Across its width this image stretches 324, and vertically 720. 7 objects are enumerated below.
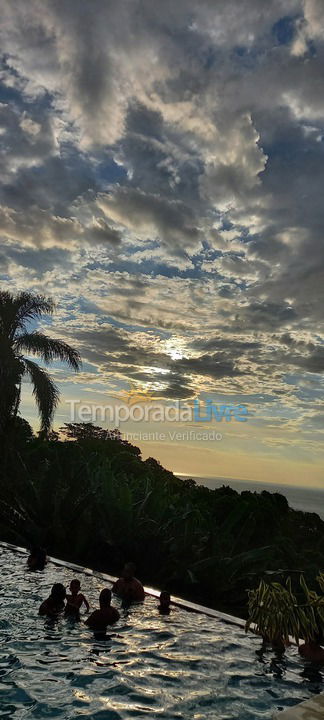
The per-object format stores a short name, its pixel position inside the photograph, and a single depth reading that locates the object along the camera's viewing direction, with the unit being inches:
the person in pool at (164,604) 321.7
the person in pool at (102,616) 288.4
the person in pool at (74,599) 301.7
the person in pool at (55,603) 298.4
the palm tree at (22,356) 642.2
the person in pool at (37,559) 397.1
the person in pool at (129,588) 343.9
